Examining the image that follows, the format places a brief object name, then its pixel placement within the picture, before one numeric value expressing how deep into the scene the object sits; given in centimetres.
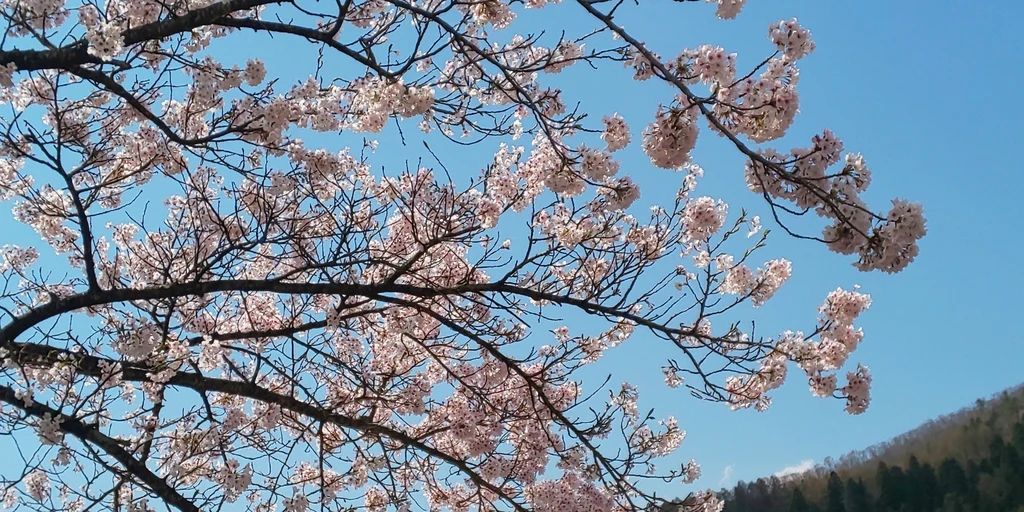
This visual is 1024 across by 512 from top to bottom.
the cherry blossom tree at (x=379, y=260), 424
